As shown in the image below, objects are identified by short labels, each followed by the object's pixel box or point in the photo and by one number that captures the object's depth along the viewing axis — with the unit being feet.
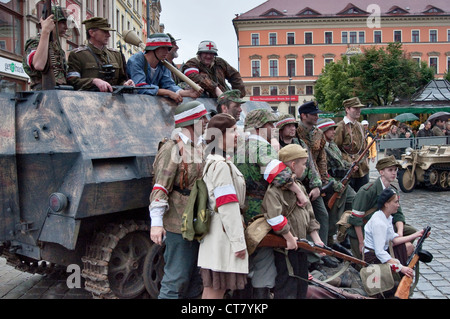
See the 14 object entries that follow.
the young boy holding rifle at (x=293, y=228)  11.44
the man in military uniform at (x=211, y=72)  19.07
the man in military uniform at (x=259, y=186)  11.35
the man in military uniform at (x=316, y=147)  16.84
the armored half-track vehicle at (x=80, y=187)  11.93
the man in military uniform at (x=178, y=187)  11.09
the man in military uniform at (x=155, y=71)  16.17
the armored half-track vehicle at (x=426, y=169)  38.14
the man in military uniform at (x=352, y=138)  20.68
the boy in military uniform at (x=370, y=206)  14.97
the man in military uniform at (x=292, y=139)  15.33
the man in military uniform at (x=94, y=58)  16.39
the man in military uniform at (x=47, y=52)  14.07
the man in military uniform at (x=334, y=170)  18.93
